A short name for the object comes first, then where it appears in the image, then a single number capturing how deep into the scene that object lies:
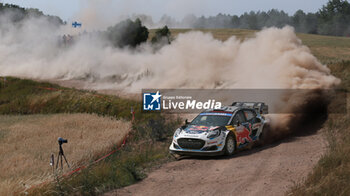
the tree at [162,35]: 53.38
